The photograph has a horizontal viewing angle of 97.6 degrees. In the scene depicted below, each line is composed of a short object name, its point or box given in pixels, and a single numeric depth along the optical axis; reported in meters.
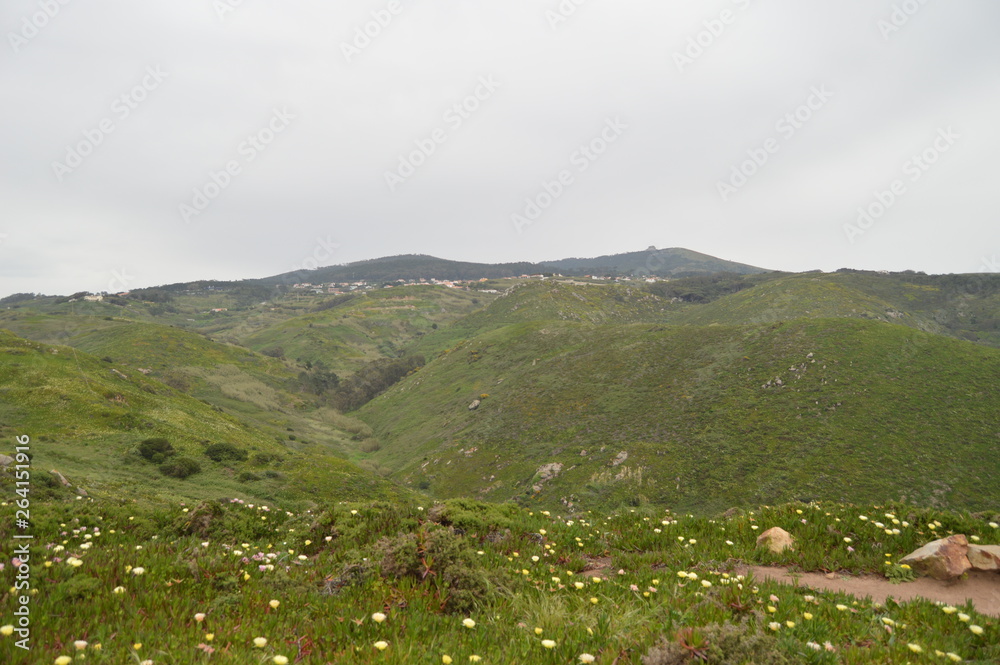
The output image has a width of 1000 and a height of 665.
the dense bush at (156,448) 32.72
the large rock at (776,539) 9.48
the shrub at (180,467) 31.00
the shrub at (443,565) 6.41
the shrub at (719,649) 4.43
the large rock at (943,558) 7.79
